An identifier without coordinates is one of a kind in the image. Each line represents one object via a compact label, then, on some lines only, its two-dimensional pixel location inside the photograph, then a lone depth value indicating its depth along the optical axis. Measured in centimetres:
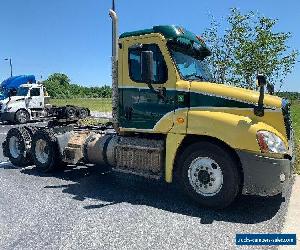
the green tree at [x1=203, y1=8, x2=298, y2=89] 1075
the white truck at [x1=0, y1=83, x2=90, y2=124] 1441
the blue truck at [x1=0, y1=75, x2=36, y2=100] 1622
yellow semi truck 358
